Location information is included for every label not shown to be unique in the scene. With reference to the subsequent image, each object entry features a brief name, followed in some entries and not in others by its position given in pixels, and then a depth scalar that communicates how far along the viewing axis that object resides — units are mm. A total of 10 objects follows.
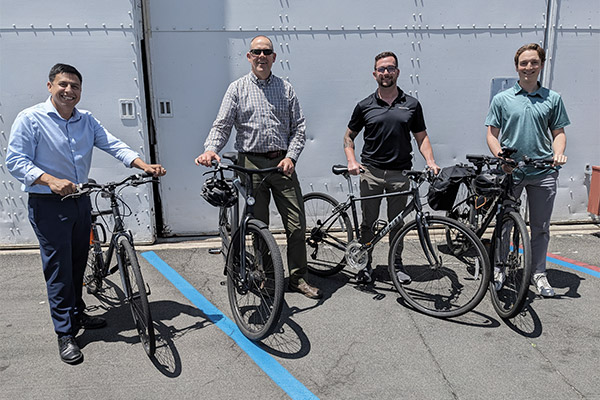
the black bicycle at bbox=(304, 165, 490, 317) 3906
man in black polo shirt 4254
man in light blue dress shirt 3209
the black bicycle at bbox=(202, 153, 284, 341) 3598
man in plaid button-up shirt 4020
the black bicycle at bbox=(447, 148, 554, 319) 3844
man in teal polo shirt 4031
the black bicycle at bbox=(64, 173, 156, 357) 3293
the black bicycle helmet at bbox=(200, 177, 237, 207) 3738
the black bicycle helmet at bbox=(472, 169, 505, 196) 3969
